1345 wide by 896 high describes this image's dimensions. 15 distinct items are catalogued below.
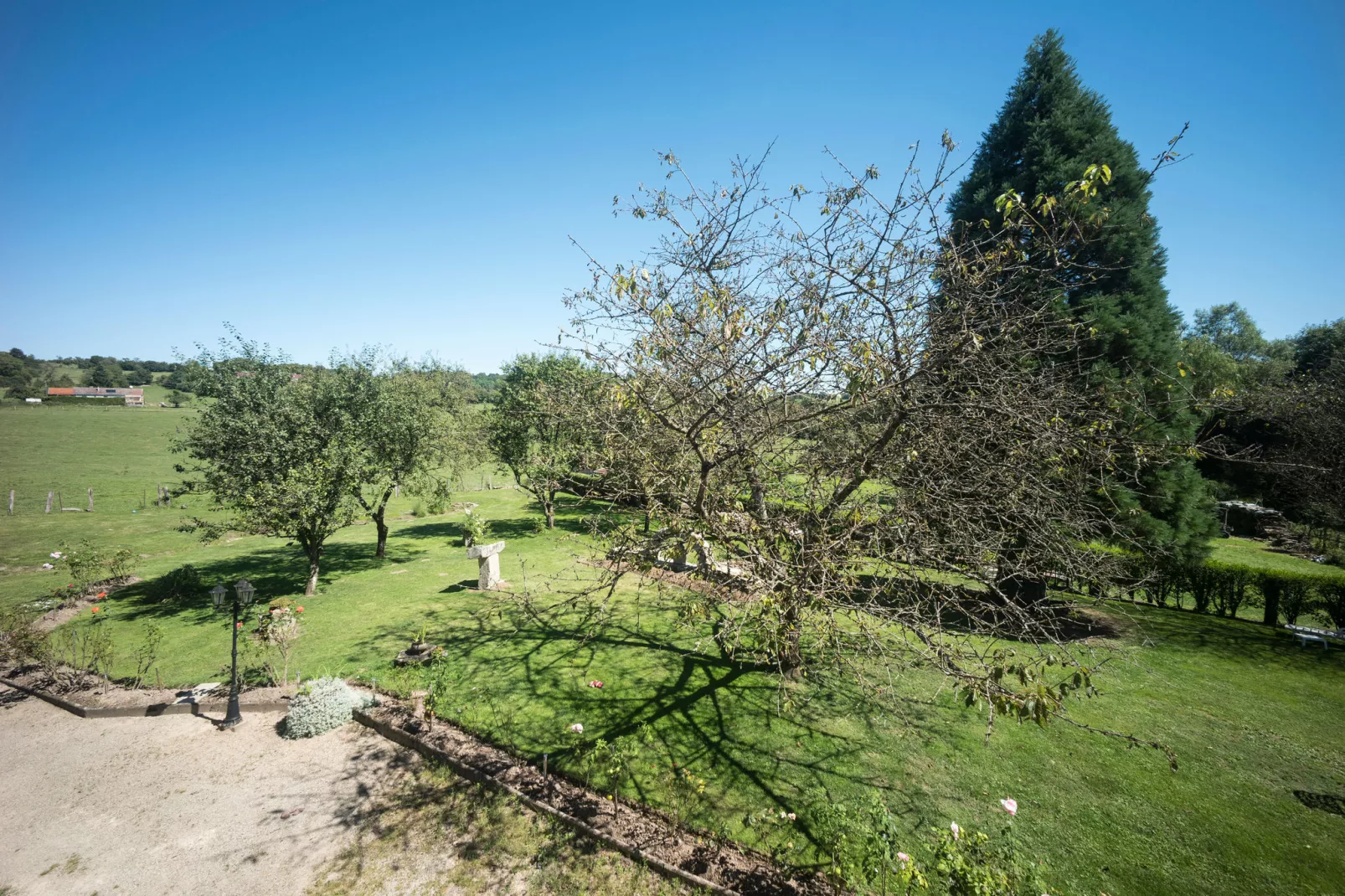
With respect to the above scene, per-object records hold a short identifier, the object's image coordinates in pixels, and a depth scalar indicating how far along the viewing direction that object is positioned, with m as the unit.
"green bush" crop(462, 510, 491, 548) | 15.18
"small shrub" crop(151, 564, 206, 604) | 12.55
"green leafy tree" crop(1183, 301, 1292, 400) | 17.60
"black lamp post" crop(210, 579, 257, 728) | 7.37
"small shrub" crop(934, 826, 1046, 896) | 3.55
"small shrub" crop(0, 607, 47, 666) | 9.17
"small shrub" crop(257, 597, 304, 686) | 8.68
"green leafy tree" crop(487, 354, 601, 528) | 17.05
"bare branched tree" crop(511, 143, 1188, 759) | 4.87
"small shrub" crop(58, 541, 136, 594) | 11.72
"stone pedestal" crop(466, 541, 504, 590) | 13.05
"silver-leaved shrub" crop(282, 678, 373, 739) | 7.27
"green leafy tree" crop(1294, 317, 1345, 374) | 24.80
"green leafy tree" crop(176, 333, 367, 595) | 11.34
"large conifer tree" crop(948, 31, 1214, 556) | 9.59
